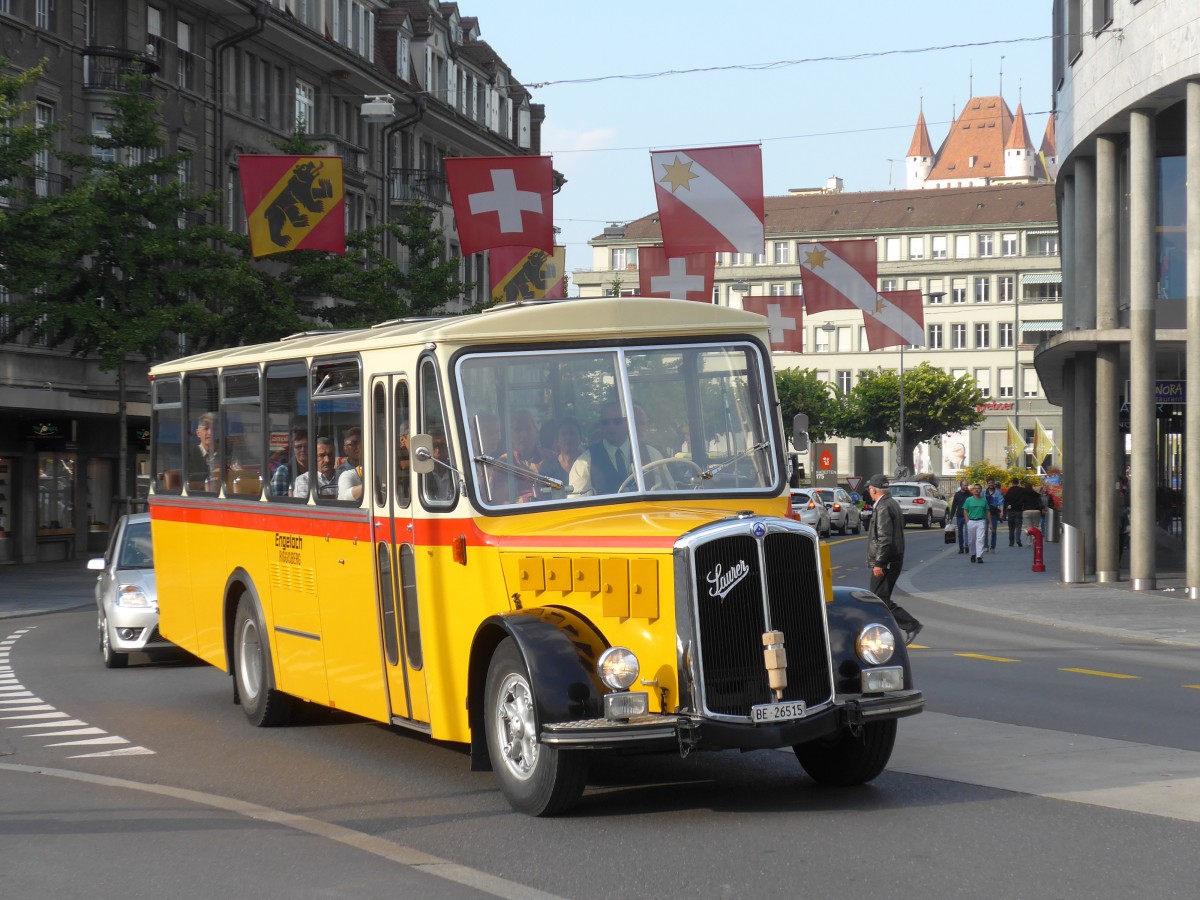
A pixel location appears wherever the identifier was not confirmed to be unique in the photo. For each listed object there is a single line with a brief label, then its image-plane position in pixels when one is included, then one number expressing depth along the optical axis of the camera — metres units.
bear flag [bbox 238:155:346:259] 27.19
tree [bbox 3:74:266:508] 34.94
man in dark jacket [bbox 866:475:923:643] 19.25
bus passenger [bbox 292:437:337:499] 11.80
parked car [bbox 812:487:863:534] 58.42
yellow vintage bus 8.85
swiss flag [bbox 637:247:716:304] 26.14
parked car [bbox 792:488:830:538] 48.19
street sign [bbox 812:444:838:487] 52.19
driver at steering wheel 9.98
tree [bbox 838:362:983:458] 119.62
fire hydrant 36.05
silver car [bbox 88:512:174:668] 18.17
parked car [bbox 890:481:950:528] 68.06
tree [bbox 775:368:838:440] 122.19
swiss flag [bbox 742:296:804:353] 29.83
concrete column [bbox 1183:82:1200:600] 26.83
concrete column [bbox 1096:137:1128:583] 30.44
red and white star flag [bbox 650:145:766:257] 24.53
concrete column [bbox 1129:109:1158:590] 28.39
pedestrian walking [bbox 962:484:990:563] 39.62
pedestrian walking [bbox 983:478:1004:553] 45.56
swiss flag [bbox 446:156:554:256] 25.52
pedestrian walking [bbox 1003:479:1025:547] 45.94
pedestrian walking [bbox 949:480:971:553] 46.47
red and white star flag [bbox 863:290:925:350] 28.53
